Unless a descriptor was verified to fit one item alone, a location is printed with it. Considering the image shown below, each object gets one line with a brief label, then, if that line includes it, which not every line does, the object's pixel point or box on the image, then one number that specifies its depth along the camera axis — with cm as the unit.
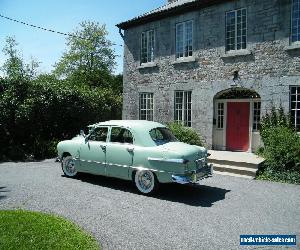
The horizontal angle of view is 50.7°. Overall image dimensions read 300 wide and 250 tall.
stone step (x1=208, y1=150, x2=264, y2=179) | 1054
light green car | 761
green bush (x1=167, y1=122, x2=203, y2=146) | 1358
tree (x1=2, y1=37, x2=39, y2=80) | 4194
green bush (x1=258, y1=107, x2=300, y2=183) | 992
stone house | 1216
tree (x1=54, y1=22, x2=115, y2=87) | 3816
